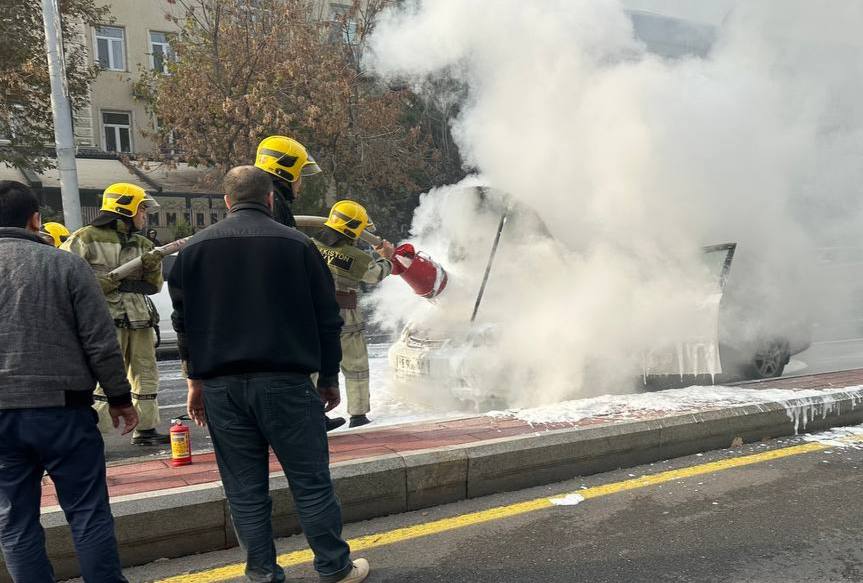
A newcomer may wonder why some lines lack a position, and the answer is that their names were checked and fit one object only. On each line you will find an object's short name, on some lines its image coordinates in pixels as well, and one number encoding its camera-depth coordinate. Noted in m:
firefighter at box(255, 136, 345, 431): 3.88
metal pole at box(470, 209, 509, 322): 6.15
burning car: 5.79
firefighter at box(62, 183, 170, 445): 4.81
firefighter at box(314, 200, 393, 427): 5.26
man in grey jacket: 2.49
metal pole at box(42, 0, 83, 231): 10.88
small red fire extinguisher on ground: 4.01
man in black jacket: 2.68
